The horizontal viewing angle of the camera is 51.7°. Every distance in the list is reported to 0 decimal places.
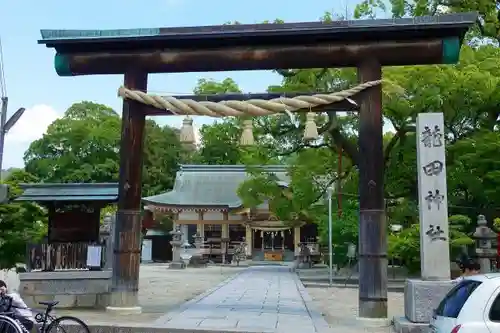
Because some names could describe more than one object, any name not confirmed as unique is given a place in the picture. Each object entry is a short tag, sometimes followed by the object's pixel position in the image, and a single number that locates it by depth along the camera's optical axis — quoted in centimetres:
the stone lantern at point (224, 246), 3996
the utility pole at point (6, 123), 1552
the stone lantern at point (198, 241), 3898
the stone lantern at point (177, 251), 3341
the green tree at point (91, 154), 4709
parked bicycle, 695
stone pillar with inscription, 891
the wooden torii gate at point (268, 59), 1005
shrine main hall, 4088
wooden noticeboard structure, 1245
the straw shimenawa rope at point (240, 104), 1052
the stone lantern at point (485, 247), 1670
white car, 525
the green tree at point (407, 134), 1841
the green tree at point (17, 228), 1680
